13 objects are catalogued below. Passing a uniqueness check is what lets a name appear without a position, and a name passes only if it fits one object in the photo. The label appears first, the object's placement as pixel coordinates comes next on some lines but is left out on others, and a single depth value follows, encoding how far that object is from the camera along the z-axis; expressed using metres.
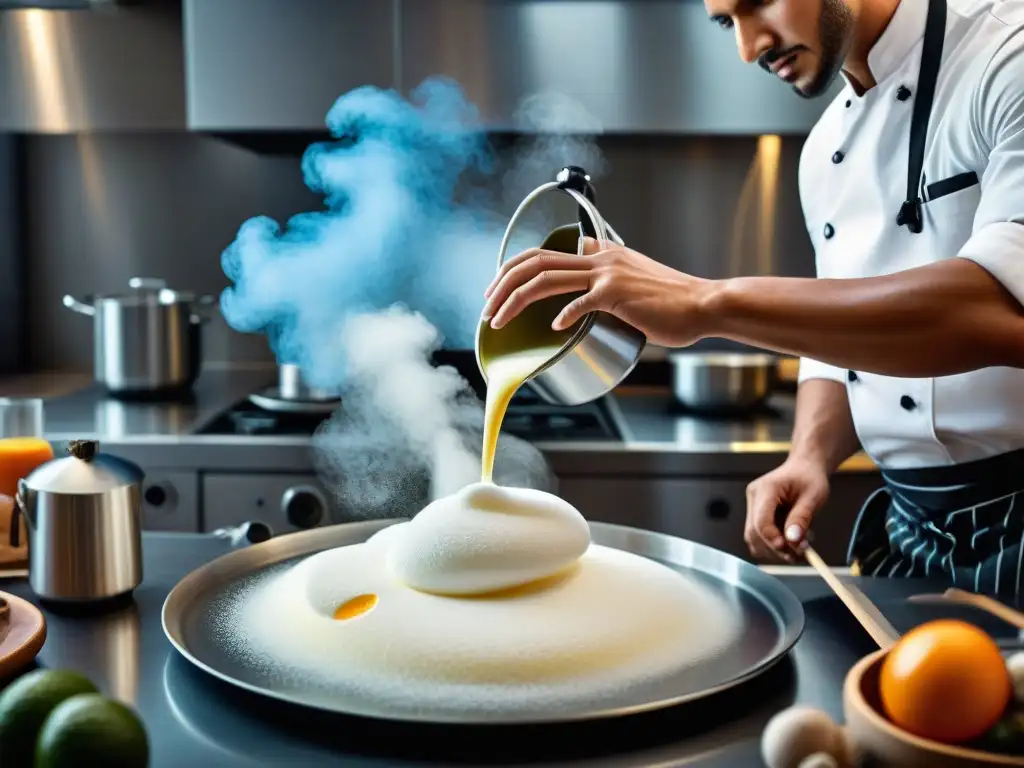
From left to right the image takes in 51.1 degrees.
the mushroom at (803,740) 0.82
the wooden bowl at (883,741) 0.78
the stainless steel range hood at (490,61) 2.91
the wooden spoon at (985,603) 0.94
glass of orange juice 1.51
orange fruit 0.80
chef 1.29
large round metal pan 0.96
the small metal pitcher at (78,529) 1.28
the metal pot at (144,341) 3.01
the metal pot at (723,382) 2.94
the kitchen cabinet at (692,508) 2.63
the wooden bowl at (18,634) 1.05
